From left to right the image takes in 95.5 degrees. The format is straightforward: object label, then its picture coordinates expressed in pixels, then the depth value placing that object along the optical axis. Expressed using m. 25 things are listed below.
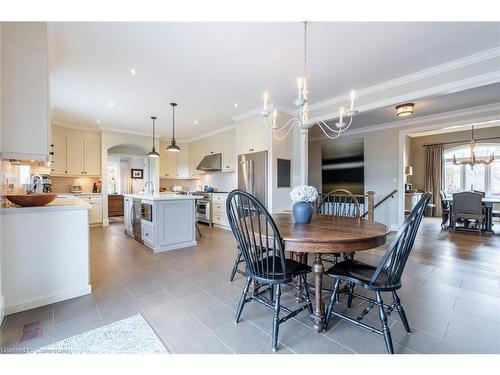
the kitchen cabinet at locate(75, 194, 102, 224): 5.83
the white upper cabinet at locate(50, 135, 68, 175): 5.61
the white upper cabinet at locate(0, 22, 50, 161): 1.88
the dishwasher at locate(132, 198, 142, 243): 4.21
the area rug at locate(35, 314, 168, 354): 1.43
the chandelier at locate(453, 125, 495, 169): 6.38
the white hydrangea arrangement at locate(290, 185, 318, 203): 1.96
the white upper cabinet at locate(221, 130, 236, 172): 6.09
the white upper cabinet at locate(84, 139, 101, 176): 6.04
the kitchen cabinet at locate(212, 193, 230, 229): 5.66
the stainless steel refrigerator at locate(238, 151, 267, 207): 4.68
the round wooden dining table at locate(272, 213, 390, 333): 1.47
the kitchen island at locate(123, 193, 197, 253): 3.62
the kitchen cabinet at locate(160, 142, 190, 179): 7.43
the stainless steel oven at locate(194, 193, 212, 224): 6.09
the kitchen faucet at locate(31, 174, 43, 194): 3.00
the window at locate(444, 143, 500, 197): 7.03
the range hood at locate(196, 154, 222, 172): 6.42
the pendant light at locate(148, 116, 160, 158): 5.25
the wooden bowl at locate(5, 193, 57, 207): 1.93
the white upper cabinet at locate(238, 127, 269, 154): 4.71
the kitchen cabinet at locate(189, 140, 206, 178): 7.28
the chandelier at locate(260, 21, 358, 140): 2.01
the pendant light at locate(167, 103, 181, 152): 4.81
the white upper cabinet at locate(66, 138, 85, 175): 5.80
